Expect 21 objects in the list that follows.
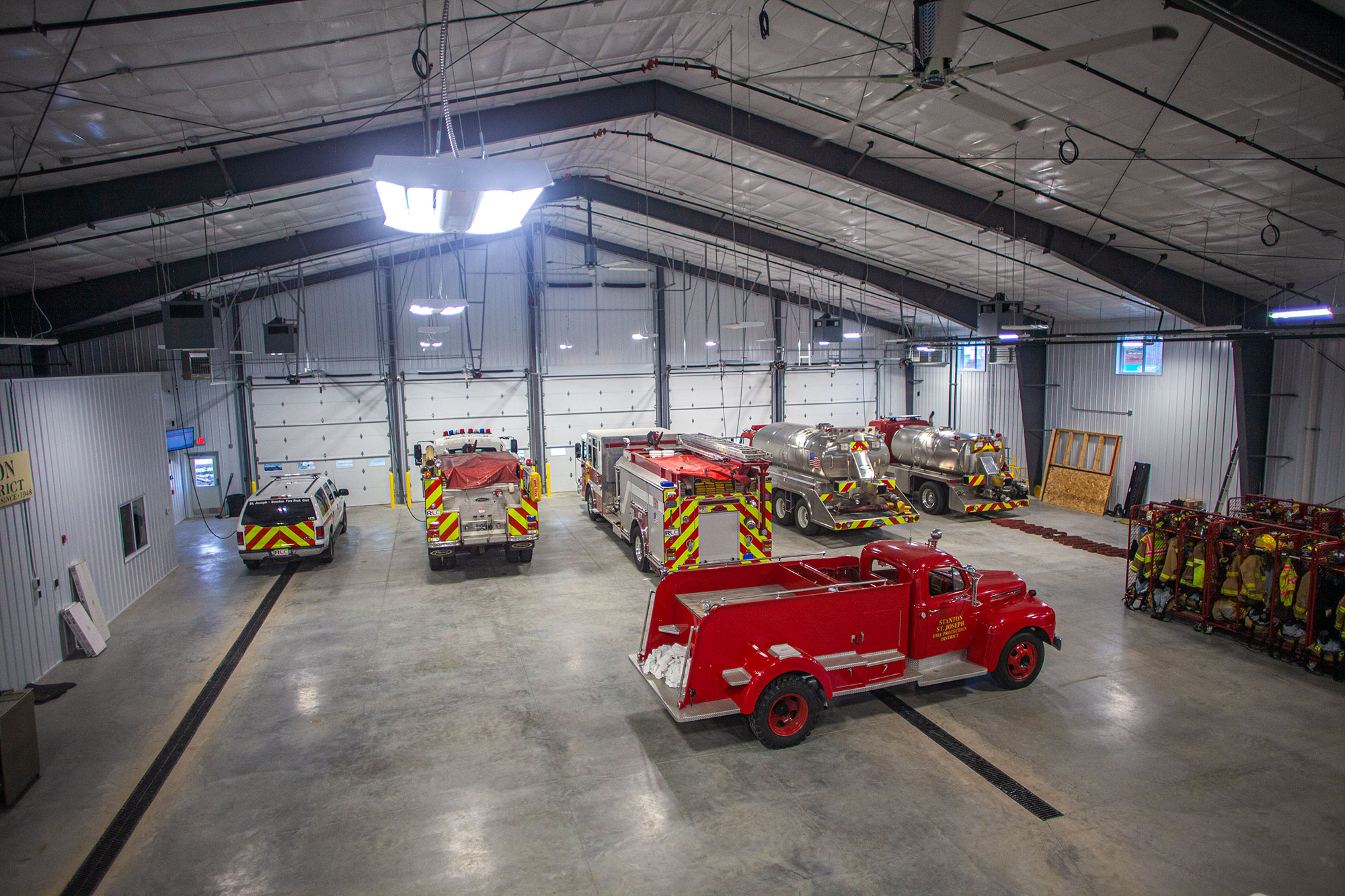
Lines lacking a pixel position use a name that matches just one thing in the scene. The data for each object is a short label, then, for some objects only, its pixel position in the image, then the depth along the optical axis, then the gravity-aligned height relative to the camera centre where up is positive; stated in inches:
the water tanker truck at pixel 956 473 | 684.1 -86.2
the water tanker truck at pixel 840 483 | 605.0 -83.1
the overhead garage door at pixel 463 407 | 828.0 -14.3
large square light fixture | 133.3 +39.9
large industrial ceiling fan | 174.1 +93.6
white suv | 524.9 -95.8
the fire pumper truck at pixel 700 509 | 464.1 -79.3
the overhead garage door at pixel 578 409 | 876.0 -20.5
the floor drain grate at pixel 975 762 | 237.8 -140.8
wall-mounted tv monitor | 681.6 -38.6
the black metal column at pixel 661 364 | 909.2 +36.3
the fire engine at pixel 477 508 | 515.5 -83.8
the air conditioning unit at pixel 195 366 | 598.2 +27.8
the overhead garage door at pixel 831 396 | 997.8 -10.0
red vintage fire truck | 274.1 -102.7
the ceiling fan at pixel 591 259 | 585.9 +117.4
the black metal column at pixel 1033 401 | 791.7 -17.2
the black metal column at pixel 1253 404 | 563.2 -17.7
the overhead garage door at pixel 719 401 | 935.0 -14.1
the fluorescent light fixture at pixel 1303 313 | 375.6 +37.2
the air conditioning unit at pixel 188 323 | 441.7 +48.0
